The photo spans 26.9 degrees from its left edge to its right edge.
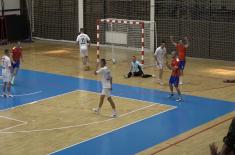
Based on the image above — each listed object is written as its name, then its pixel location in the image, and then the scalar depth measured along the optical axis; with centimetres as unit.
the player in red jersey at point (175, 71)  1917
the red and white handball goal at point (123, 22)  2492
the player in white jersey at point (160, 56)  2202
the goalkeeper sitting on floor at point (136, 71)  2395
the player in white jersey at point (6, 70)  1994
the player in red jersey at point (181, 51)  2228
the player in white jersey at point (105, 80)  1685
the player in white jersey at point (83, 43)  2559
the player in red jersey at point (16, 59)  2200
